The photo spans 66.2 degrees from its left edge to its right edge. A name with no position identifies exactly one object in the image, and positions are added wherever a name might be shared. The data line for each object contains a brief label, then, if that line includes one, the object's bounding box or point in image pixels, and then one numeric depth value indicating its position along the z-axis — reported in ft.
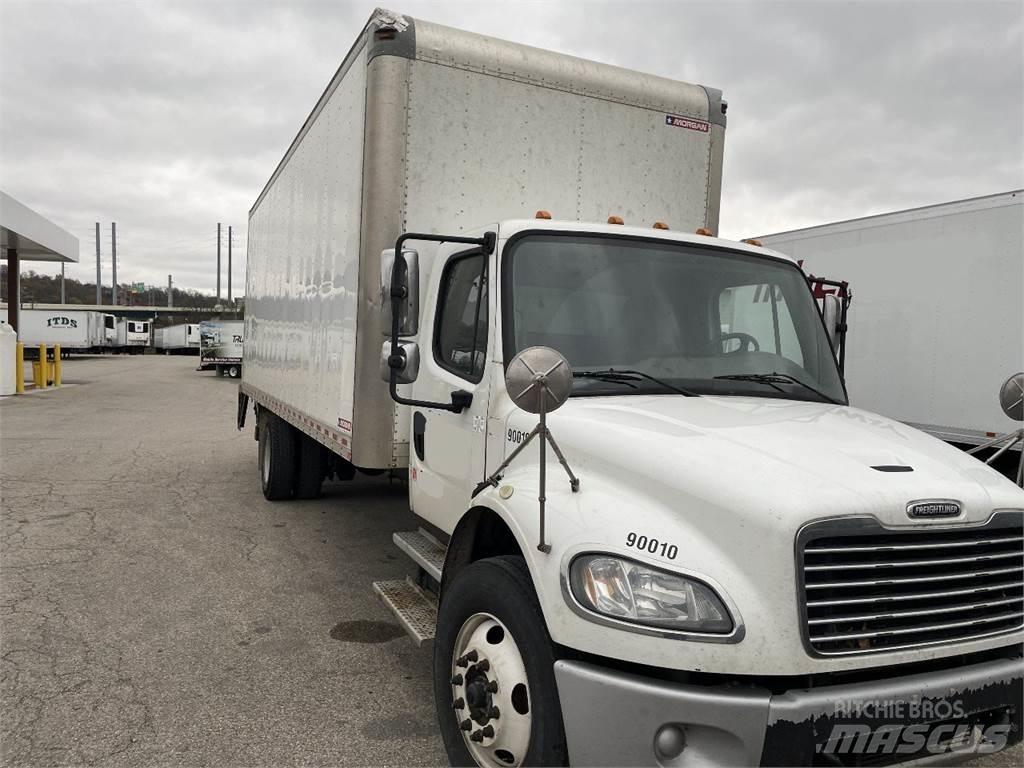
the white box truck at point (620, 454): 7.67
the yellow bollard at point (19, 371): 73.41
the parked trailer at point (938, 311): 23.99
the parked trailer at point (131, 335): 186.60
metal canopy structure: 72.49
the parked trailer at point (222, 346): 111.65
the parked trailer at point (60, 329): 142.92
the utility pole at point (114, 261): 283.38
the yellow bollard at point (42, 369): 80.07
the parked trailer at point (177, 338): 195.93
